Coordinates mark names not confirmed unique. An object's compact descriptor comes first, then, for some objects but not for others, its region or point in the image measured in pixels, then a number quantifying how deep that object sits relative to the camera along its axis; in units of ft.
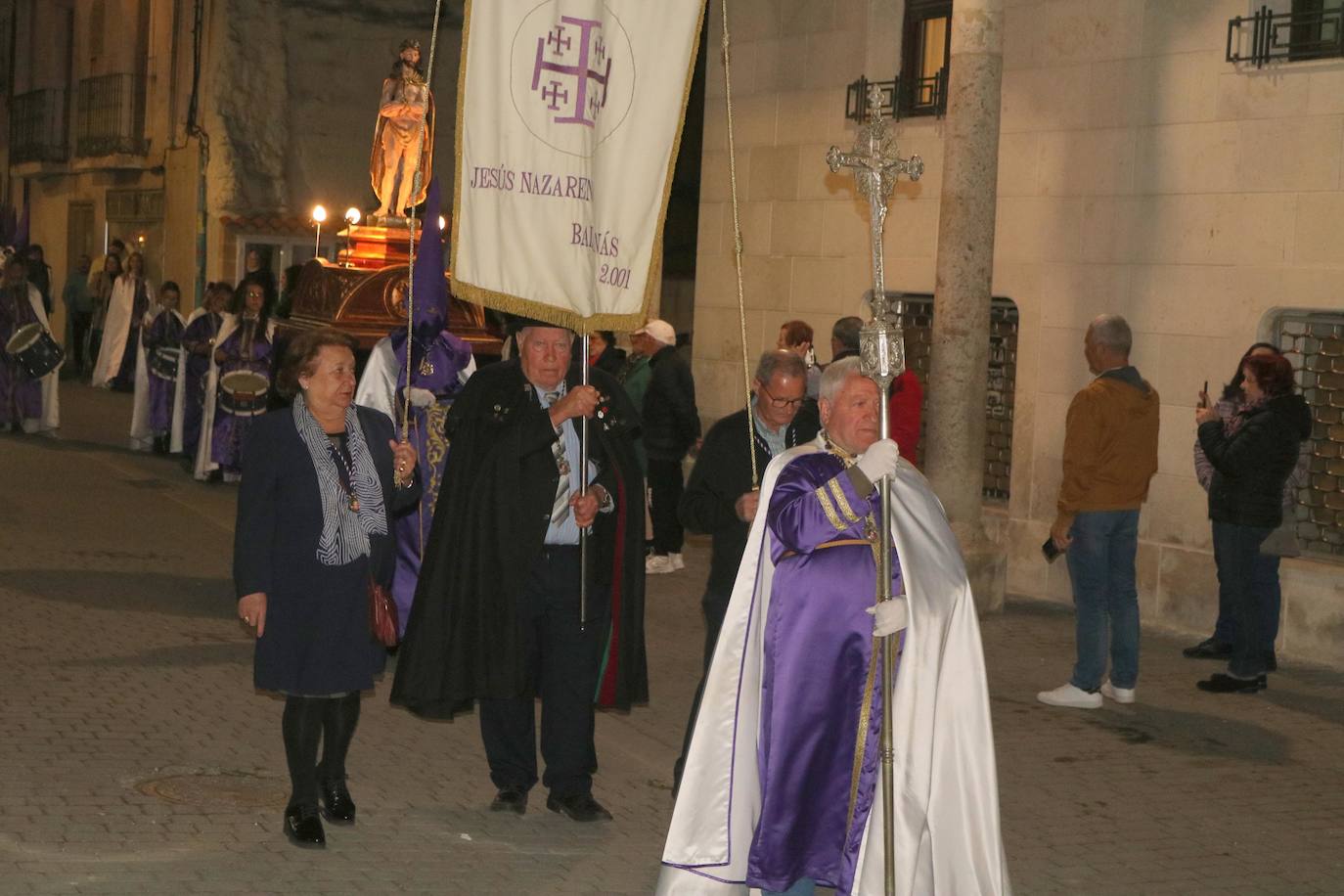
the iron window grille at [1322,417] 35.99
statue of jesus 39.09
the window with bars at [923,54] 45.73
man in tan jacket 30.73
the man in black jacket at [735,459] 22.26
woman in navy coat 20.72
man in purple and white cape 18.21
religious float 38.29
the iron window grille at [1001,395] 43.68
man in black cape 22.17
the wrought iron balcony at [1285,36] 35.81
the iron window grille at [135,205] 102.63
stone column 38.45
